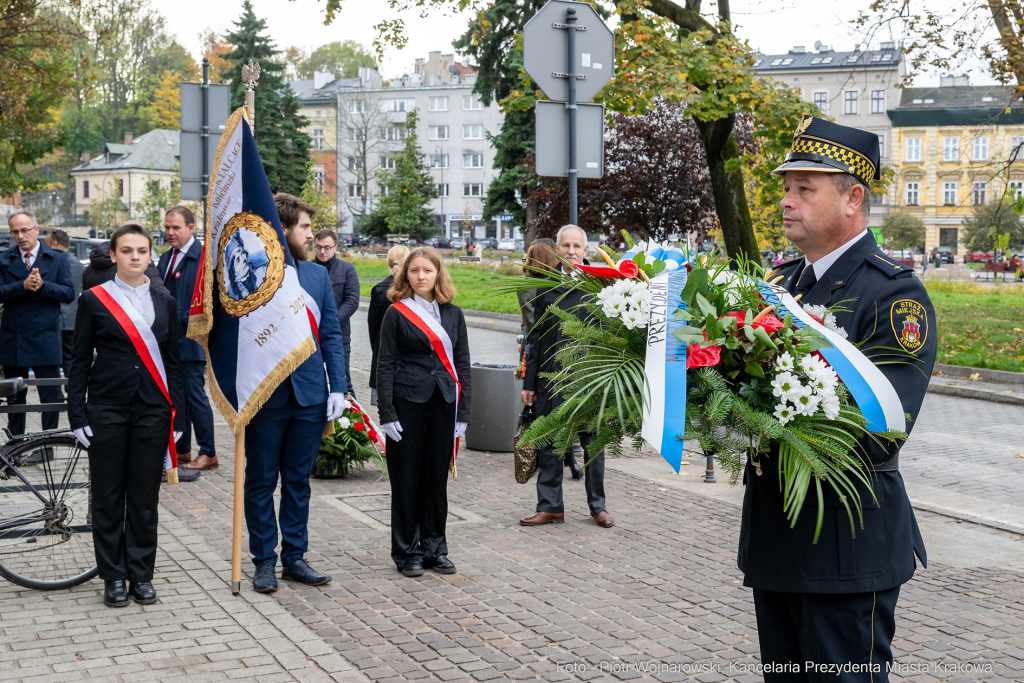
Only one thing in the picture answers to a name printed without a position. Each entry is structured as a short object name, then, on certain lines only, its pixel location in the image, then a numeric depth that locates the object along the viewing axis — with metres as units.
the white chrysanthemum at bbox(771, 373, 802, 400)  2.43
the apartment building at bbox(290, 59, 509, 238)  92.75
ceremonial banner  5.63
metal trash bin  9.61
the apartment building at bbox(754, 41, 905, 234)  87.06
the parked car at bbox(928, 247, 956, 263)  70.88
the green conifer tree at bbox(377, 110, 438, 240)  53.56
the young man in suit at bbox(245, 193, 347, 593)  5.74
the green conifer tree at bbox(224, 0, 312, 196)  56.12
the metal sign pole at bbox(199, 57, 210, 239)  11.01
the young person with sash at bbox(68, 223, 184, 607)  5.40
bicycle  5.65
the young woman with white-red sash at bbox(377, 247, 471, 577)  6.06
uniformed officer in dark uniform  2.63
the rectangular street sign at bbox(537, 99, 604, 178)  7.51
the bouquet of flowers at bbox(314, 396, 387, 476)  8.53
